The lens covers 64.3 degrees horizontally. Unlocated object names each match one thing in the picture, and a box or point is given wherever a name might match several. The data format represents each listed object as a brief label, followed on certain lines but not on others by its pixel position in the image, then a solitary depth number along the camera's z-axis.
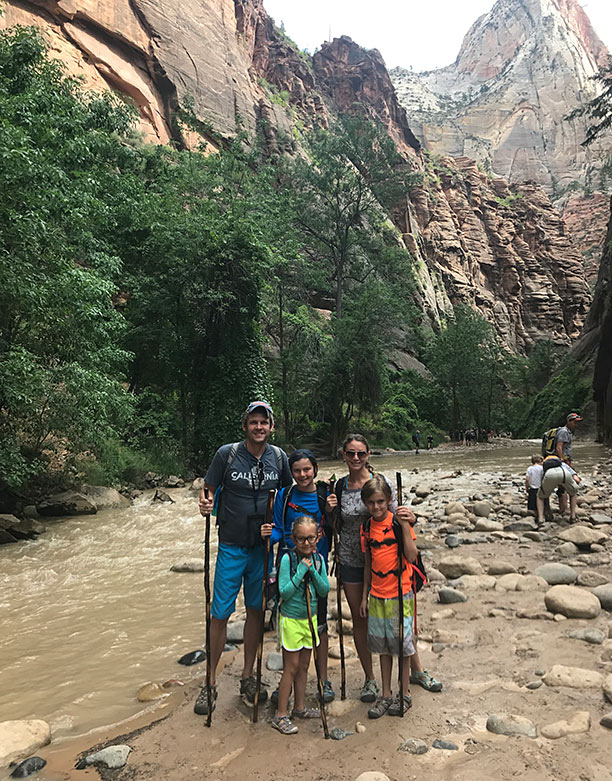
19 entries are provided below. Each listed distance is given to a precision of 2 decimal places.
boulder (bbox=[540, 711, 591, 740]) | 2.43
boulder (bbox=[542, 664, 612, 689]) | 2.86
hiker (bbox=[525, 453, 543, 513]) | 7.85
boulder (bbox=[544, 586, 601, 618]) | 3.88
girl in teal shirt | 2.80
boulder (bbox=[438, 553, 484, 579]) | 5.37
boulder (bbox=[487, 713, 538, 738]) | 2.48
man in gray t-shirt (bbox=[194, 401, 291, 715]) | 3.22
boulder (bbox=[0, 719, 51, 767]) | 2.63
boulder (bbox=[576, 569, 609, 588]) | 4.57
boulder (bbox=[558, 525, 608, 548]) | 6.05
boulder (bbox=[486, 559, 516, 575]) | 5.34
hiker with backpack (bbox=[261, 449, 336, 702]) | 3.17
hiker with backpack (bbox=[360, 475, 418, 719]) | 2.88
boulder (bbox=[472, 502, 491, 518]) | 8.51
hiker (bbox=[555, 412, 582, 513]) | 7.95
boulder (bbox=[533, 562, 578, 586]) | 4.80
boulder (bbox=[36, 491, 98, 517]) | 9.81
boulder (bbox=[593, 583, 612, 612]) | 4.02
